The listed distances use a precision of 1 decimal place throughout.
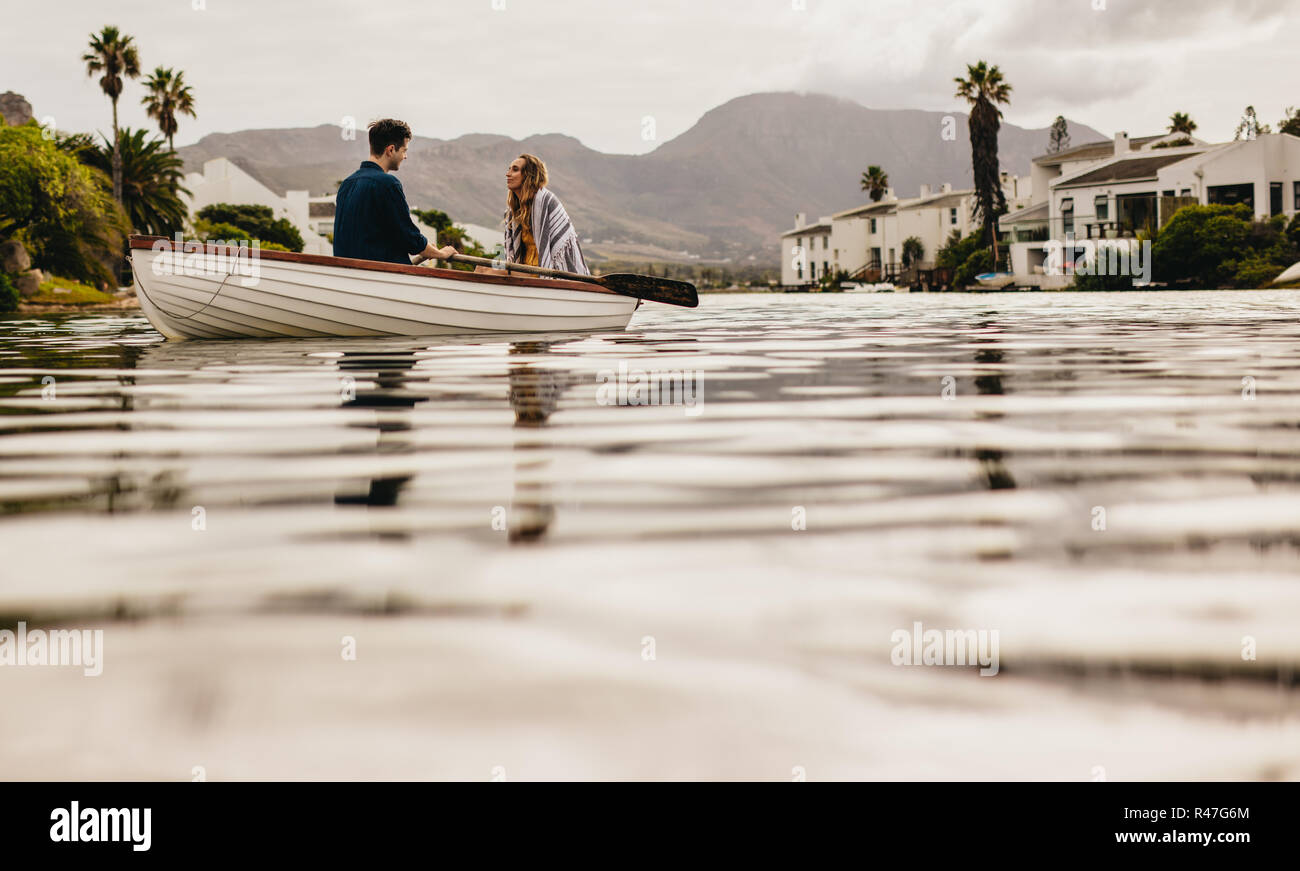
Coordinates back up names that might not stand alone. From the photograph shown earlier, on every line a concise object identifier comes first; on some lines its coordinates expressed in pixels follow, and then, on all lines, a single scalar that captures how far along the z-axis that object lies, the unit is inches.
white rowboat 505.0
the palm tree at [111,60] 2390.5
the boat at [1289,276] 1772.9
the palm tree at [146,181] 2454.5
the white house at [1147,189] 2331.4
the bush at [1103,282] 2087.1
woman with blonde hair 585.9
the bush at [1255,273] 1893.5
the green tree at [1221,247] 1961.1
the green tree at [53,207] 1603.1
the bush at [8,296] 1341.0
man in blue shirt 501.7
